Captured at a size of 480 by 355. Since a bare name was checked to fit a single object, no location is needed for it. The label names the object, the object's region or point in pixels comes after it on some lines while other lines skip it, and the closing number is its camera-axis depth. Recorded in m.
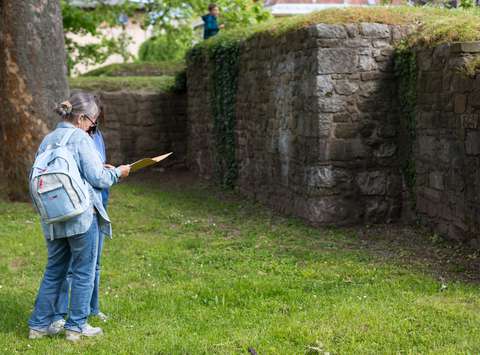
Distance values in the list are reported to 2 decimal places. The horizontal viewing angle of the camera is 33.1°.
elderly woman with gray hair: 5.15
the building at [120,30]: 20.80
